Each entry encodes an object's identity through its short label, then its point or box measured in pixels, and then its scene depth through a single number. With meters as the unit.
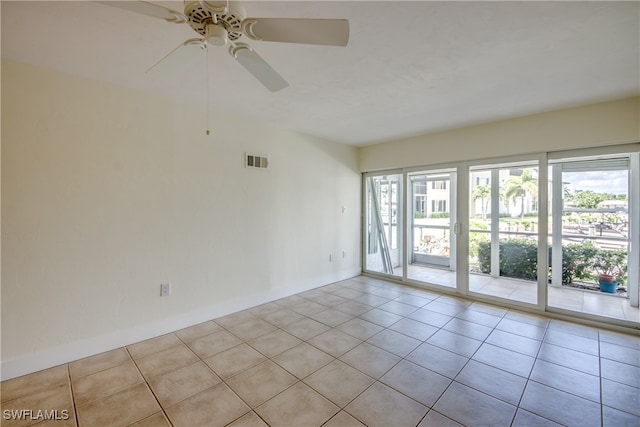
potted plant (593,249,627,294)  3.40
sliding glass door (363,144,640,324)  3.32
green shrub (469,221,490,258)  4.15
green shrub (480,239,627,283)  3.49
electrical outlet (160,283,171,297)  2.96
